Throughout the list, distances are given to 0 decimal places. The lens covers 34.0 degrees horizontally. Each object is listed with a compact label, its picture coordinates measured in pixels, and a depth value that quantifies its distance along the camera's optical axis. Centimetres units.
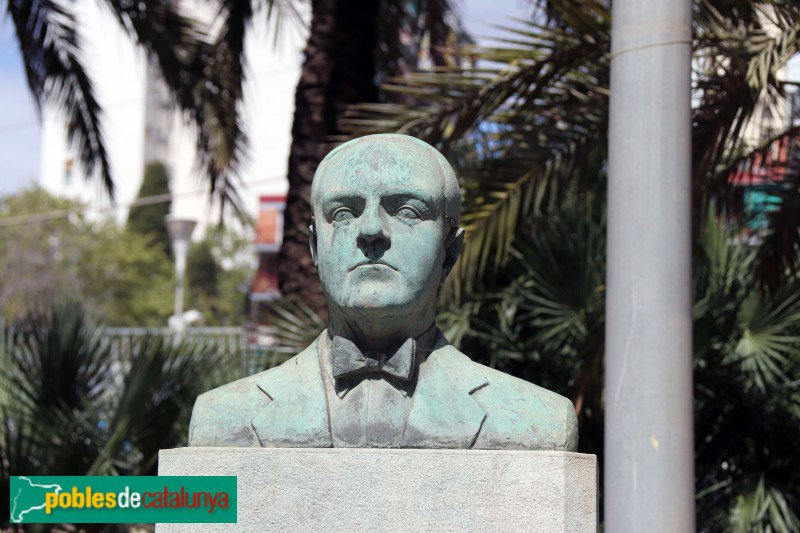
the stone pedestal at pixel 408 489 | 374
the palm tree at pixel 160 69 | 1054
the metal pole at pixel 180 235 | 1609
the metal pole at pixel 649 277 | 547
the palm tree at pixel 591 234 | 718
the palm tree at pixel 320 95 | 888
